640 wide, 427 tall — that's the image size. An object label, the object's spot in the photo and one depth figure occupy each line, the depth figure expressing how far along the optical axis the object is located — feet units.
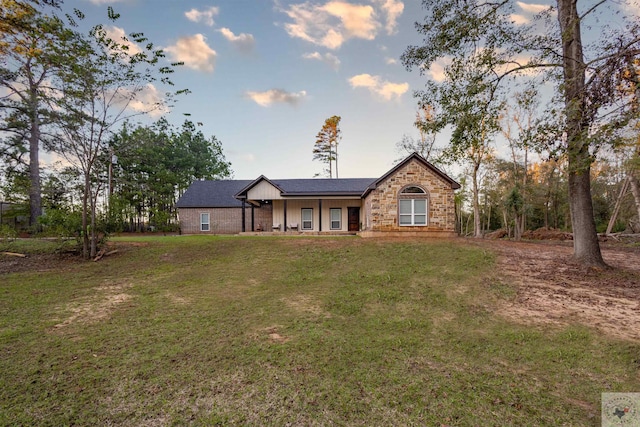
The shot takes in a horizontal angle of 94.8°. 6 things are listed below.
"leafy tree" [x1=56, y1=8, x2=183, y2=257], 36.50
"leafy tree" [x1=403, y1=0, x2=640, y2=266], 22.76
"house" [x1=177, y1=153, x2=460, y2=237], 54.03
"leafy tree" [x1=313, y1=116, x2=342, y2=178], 126.31
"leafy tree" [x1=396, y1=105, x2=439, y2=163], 86.38
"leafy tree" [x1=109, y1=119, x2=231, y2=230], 105.29
